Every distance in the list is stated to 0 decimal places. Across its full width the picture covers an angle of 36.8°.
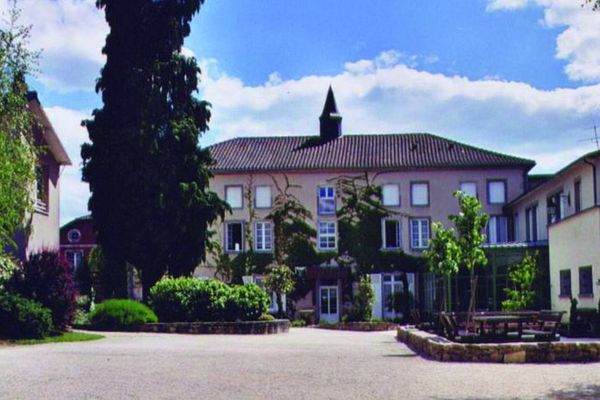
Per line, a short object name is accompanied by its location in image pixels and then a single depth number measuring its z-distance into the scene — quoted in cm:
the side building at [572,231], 2588
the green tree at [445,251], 2634
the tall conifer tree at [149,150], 3309
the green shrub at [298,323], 4208
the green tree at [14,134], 2138
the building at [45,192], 2769
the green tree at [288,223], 4750
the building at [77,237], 6569
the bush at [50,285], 2314
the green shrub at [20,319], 2133
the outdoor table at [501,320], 1784
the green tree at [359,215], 4741
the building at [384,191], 4675
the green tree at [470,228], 2514
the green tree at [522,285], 3300
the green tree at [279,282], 4369
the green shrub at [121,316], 2802
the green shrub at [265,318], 3027
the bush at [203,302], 2928
